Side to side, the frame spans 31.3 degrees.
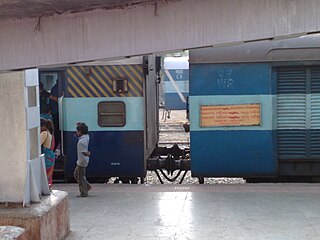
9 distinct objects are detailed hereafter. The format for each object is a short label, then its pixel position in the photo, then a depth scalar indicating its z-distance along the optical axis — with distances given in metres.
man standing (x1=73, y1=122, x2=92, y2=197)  9.61
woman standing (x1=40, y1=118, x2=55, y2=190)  9.06
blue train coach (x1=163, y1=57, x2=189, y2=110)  31.95
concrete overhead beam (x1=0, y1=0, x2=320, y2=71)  5.25
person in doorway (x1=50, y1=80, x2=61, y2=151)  11.34
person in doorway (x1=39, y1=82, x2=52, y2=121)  11.30
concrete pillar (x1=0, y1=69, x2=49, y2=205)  6.84
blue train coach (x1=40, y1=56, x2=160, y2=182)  10.67
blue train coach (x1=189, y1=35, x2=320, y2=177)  10.34
